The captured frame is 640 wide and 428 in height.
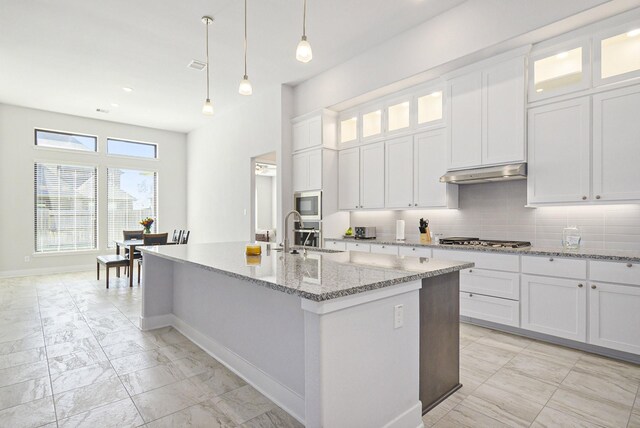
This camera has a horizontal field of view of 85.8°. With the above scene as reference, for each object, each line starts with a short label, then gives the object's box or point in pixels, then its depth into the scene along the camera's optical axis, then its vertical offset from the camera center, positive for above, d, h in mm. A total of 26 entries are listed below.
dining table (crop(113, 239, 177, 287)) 5703 -563
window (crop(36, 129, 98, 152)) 7129 +1537
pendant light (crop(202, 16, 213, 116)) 3722 +2131
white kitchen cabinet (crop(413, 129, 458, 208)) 4027 +499
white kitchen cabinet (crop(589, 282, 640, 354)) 2614 -807
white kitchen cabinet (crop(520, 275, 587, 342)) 2865 -813
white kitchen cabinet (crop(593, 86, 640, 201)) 2781 +572
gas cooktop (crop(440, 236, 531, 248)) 3444 -314
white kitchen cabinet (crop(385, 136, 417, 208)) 4355 +524
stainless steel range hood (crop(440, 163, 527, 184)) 3334 +398
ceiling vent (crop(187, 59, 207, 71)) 4898 +2145
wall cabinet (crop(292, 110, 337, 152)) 5145 +1270
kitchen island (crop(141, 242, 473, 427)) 1479 -640
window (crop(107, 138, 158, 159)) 7961 +1530
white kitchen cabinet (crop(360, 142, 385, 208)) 4691 +521
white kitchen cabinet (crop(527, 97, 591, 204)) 3031 +560
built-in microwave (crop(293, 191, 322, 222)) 5158 +131
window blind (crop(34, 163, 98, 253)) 7102 +105
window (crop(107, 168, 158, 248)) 7934 +326
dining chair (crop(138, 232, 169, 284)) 5723 -446
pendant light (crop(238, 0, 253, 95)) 3066 +1121
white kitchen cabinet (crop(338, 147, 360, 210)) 5020 +510
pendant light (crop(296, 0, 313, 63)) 2486 +1178
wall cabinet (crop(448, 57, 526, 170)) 3355 +1004
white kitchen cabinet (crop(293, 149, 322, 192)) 5160 +659
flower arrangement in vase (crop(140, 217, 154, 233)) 6805 -230
